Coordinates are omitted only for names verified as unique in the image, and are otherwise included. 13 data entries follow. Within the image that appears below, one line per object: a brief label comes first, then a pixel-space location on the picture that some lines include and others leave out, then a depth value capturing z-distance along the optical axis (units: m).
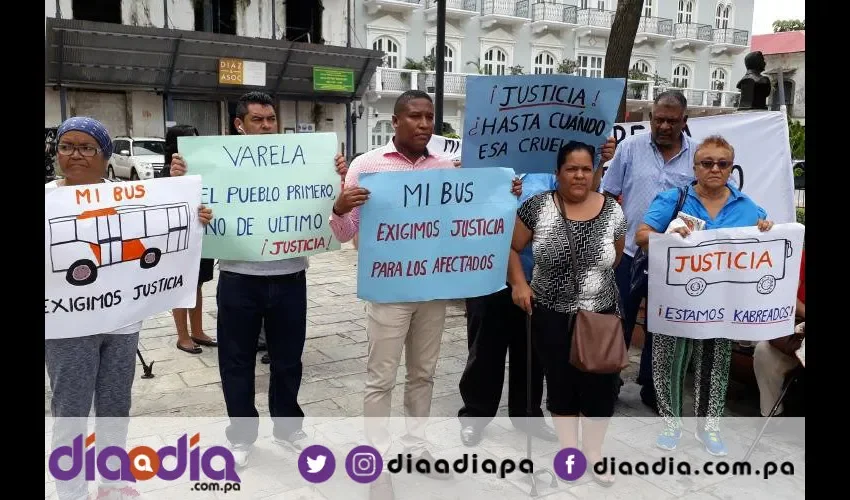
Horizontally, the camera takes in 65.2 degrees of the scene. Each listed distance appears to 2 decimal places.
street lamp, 28.86
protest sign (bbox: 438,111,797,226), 5.38
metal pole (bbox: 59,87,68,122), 22.22
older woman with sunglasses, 3.57
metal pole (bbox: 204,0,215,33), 25.48
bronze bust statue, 6.20
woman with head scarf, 2.77
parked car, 19.47
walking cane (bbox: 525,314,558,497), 3.31
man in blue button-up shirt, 4.23
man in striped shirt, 3.24
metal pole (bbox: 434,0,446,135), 7.92
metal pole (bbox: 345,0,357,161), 27.93
